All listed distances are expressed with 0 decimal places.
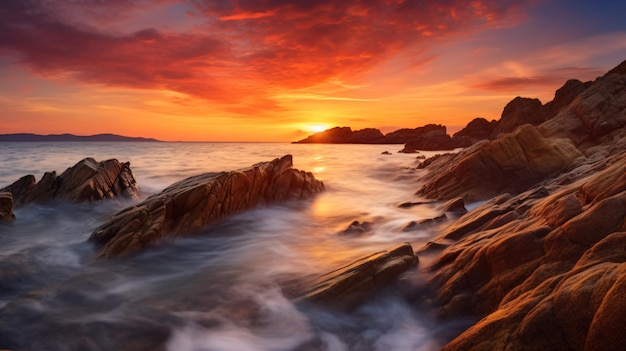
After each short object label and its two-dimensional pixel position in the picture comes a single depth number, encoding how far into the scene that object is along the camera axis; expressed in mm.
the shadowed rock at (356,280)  7504
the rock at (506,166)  15820
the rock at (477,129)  90125
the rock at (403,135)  145125
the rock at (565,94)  48219
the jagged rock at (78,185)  16453
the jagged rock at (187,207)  11080
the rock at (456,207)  13664
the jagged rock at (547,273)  3979
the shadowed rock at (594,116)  24547
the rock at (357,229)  13164
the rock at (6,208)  13524
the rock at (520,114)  56803
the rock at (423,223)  12156
